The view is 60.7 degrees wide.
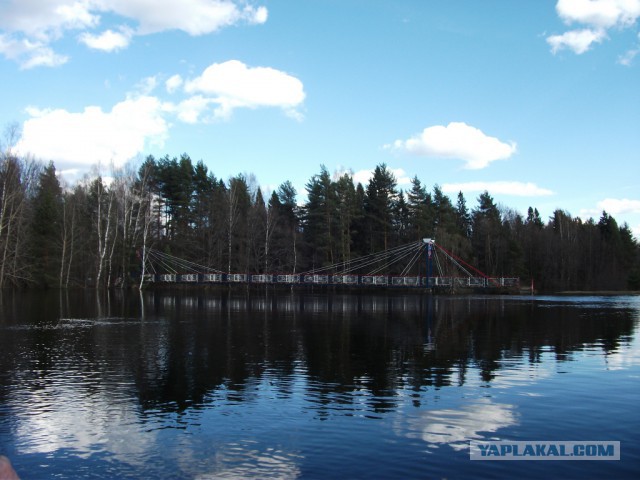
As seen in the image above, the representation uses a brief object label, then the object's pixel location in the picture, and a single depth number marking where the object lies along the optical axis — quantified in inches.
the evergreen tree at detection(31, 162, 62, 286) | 2615.7
